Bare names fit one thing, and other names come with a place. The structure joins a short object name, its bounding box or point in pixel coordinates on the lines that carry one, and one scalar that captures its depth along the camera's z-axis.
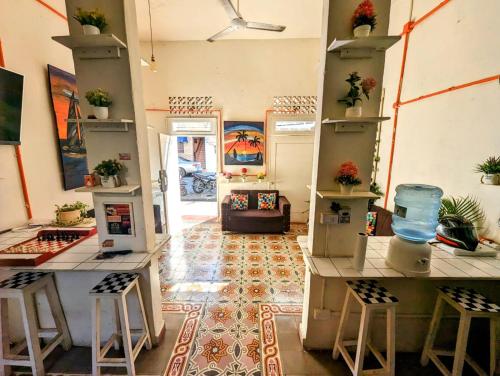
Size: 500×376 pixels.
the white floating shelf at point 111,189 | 1.49
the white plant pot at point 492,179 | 1.70
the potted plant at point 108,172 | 1.52
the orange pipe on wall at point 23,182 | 2.13
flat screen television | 1.93
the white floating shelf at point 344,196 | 1.53
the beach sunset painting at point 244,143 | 4.61
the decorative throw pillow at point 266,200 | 4.52
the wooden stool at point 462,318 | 1.33
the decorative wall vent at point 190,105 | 4.57
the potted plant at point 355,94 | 1.45
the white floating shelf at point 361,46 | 1.33
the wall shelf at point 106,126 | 1.54
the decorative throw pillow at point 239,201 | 4.43
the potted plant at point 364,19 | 1.35
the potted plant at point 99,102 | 1.43
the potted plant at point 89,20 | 1.34
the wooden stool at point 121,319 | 1.41
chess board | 1.47
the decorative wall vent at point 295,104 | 4.50
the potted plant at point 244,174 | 4.73
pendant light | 3.08
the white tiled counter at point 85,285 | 1.57
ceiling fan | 2.53
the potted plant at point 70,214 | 2.12
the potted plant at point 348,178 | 1.53
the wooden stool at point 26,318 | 1.43
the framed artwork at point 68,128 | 2.55
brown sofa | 4.15
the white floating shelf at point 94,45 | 1.33
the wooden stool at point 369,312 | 1.38
